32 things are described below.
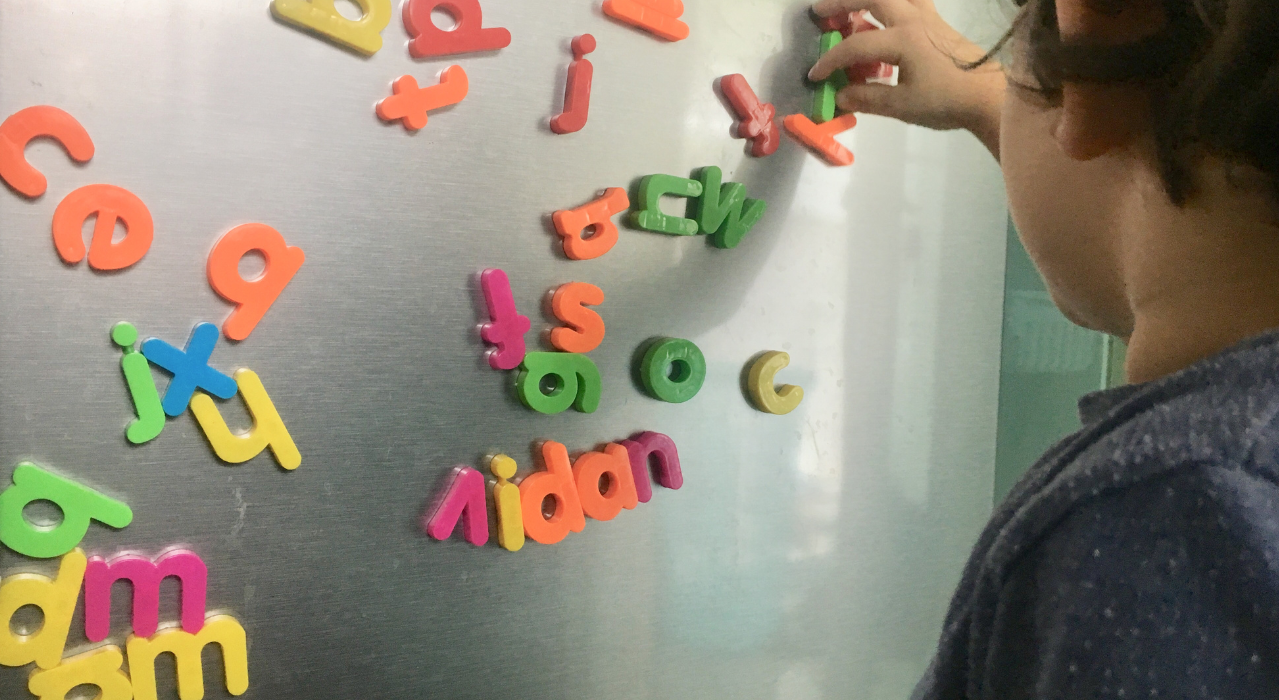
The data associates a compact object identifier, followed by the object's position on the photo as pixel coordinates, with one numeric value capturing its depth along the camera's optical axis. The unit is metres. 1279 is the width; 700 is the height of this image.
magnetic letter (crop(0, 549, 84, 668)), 0.36
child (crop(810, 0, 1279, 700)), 0.24
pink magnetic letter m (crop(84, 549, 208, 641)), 0.37
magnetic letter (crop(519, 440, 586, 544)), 0.47
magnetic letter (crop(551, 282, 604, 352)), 0.47
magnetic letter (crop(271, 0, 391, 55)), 0.40
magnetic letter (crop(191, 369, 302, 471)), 0.39
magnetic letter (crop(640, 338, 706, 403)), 0.50
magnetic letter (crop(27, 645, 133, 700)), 0.37
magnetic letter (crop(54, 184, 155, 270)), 0.36
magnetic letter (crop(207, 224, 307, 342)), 0.39
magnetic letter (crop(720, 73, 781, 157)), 0.53
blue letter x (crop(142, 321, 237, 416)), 0.38
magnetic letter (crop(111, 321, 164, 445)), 0.37
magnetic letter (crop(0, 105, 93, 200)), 0.35
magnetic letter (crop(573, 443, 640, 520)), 0.48
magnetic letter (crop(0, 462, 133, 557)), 0.36
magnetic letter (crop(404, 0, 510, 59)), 0.42
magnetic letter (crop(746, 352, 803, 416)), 0.55
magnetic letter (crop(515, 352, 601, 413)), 0.46
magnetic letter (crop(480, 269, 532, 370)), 0.45
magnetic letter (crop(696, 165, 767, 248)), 0.52
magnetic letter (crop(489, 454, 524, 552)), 0.46
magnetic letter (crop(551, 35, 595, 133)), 0.46
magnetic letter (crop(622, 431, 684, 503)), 0.50
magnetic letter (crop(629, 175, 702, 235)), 0.49
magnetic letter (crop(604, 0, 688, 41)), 0.48
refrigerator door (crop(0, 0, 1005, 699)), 0.38
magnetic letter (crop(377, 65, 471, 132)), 0.42
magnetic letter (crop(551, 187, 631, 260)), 0.47
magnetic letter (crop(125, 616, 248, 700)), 0.38
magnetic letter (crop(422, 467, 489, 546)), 0.44
